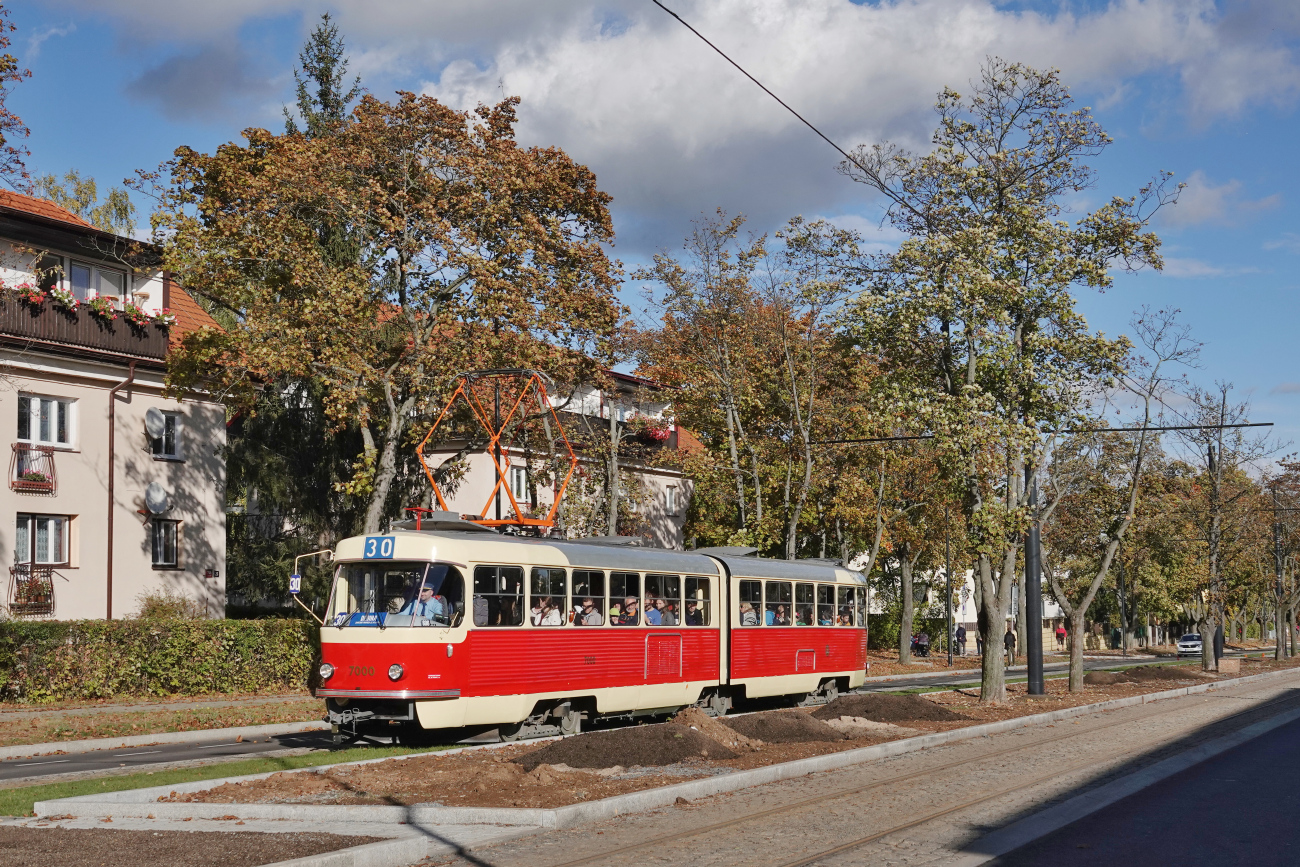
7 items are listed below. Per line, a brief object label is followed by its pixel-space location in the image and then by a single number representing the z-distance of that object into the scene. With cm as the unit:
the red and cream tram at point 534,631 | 1686
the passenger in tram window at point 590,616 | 1953
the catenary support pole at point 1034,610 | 2745
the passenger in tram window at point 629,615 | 2044
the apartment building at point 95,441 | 3075
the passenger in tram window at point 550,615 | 1866
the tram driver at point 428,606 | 1702
